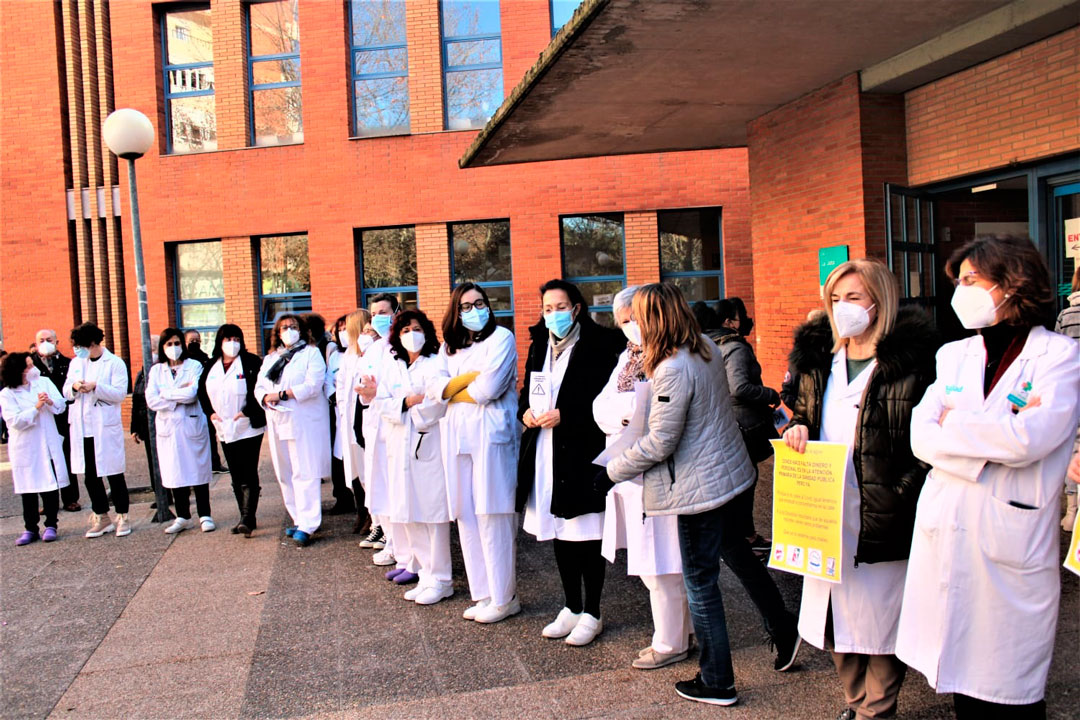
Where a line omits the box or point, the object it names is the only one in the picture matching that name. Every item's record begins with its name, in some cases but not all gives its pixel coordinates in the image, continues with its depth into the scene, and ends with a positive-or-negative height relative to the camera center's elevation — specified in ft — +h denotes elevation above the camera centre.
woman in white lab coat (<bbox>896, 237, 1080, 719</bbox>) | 9.25 -1.94
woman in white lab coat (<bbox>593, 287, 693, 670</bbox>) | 14.28 -3.66
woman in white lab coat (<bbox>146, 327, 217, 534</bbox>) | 26.76 -2.61
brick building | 52.70 +9.73
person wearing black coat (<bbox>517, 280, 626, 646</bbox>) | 15.87 -2.25
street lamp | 31.14 +7.38
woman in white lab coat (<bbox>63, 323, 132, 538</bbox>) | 27.27 -2.47
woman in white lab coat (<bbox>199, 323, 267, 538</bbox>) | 26.14 -2.20
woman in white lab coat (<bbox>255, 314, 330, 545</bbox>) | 25.04 -2.45
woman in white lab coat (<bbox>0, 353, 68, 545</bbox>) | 26.76 -2.80
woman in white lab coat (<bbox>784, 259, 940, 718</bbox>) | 10.90 -1.69
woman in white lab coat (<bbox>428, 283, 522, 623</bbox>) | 17.54 -2.41
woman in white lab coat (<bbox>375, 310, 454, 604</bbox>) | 19.04 -2.73
